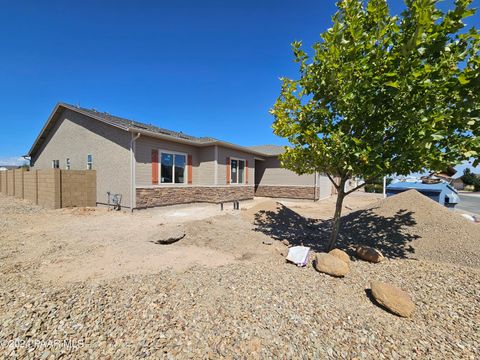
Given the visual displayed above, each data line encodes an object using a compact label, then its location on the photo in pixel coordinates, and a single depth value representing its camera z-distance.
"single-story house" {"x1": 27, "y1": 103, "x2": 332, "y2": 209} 10.27
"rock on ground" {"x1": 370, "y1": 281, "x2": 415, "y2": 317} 3.00
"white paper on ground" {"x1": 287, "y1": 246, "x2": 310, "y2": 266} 4.52
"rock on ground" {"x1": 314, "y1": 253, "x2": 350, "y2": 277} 4.09
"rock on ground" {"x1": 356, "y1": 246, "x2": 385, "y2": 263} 4.80
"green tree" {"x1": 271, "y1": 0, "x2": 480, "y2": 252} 3.67
